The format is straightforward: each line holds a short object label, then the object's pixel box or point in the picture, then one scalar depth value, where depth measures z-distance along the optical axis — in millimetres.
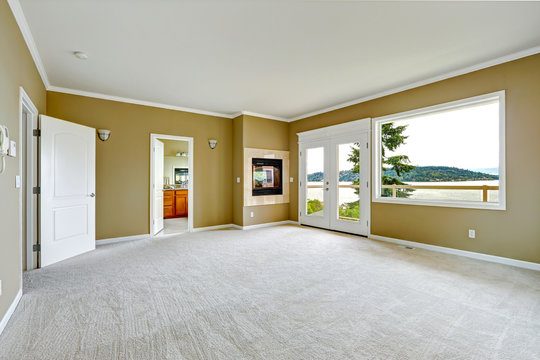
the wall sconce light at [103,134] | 4676
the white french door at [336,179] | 5133
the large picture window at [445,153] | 3771
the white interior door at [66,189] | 3609
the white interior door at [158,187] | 5359
